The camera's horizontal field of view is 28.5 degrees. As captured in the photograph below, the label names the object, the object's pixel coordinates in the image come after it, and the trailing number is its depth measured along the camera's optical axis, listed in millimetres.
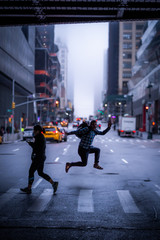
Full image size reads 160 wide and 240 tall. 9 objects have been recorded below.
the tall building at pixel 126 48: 142750
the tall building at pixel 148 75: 61156
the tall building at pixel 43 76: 117125
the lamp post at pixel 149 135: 43312
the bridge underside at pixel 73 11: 8961
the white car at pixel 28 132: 38344
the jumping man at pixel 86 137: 9672
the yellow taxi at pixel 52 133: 32375
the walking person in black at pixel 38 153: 8508
